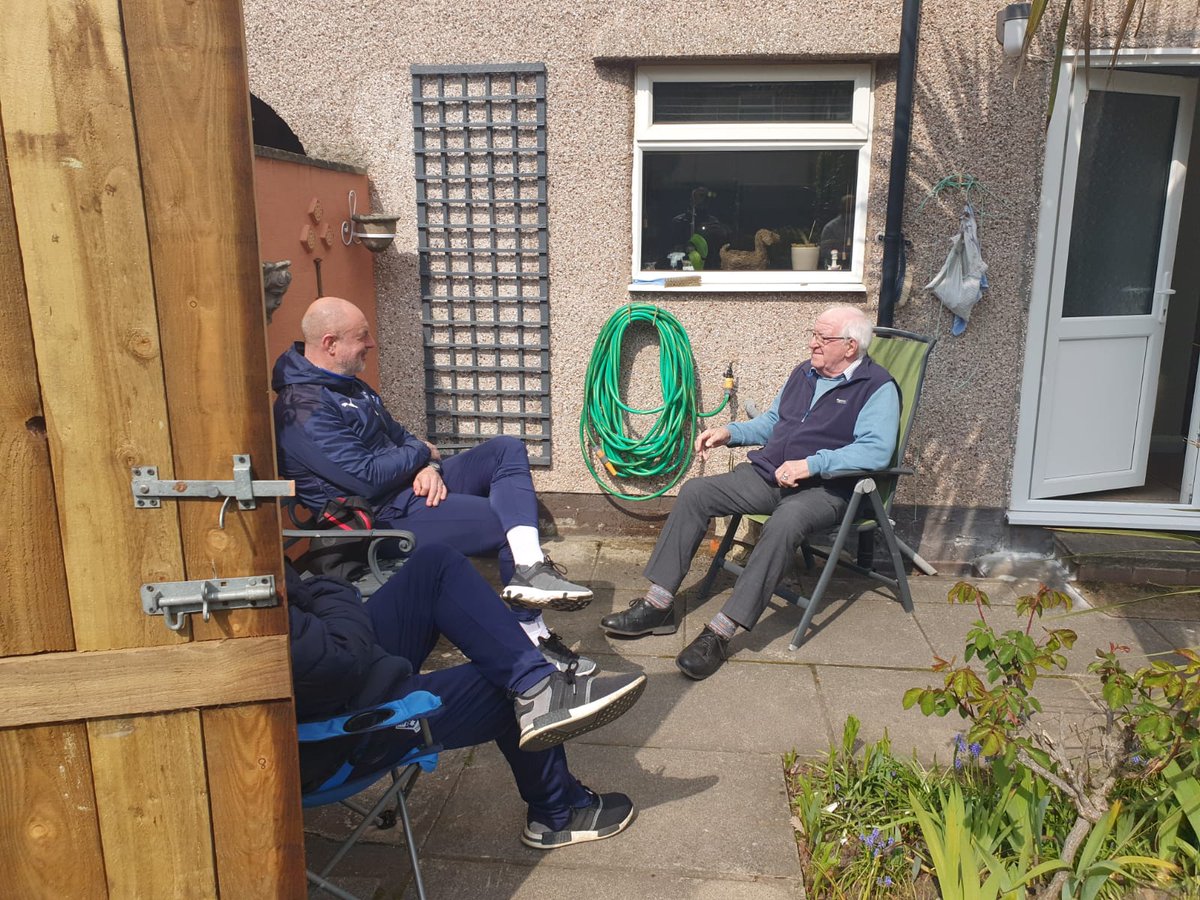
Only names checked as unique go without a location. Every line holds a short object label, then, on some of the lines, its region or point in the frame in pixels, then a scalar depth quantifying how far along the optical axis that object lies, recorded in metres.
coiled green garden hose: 4.71
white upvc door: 4.56
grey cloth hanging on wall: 4.38
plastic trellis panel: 4.64
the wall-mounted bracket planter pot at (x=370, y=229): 4.55
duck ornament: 4.78
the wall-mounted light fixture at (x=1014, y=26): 4.07
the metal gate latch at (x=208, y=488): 1.49
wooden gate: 1.38
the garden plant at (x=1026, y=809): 2.04
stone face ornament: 3.37
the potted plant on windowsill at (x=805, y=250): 4.73
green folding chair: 3.76
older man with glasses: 3.66
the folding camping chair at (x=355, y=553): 3.17
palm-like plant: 2.24
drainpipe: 4.27
